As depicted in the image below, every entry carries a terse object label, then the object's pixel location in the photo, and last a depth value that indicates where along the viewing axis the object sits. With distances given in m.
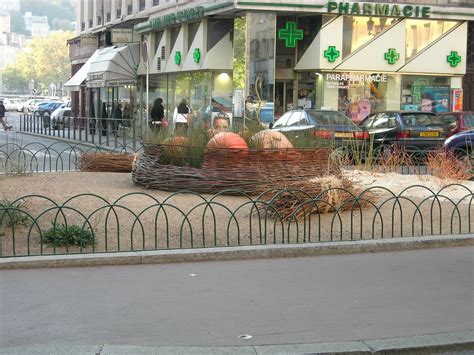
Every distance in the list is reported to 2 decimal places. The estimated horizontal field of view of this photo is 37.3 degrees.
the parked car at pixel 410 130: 19.91
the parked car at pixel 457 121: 20.09
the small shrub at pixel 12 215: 8.05
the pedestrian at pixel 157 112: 26.88
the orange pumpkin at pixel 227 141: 10.80
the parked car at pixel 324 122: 18.78
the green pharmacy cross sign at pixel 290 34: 27.11
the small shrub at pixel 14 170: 12.15
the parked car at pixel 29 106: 75.31
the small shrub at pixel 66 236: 7.89
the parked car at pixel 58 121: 33.69
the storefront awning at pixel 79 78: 37.03
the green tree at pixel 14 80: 139.00
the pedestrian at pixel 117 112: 33.16
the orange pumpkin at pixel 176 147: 11.28
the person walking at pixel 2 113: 35.49
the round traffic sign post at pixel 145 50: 22.64
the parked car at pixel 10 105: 82.81
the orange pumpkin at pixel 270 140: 10.96
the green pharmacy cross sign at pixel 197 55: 29.02
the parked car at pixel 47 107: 53.19
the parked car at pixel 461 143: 17.06
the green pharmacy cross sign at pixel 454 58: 28.48
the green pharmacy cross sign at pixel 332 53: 26.44
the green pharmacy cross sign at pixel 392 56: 27.36
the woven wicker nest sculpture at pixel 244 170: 10.56
